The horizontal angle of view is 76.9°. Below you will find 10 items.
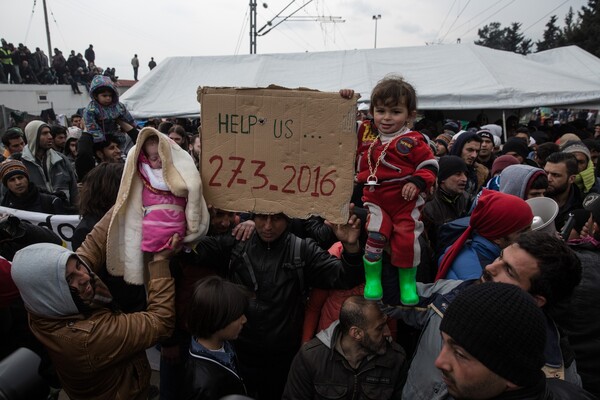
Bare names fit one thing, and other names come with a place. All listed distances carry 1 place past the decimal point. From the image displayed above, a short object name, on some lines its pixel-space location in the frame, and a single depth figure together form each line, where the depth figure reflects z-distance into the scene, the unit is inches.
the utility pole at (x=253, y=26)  782.5
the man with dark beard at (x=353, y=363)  78.3
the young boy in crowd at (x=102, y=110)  147.0
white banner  134.6
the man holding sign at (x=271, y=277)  88.9
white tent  327.3
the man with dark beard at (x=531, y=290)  62.1
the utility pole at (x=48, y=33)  895.0
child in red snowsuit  75.4
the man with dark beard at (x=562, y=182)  142.6
